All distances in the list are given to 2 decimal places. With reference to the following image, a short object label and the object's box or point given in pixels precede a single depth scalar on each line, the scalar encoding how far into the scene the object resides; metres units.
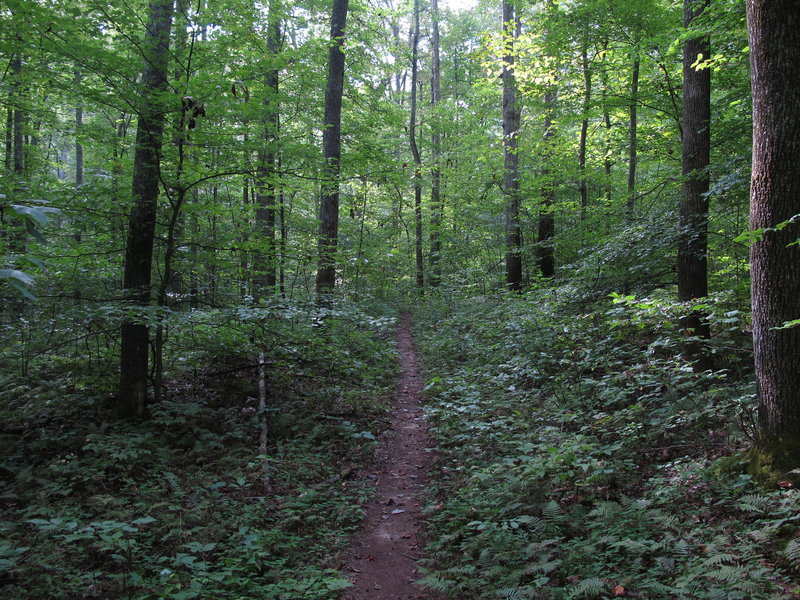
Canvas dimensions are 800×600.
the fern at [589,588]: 2.95
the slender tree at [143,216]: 6.12
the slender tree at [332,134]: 10.59
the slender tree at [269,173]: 6.96
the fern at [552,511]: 4.02
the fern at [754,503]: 3.34
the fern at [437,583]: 3.49
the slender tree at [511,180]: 14.26
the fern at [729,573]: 2.74
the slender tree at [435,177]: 21.69
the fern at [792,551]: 2.80
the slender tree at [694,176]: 6.48
